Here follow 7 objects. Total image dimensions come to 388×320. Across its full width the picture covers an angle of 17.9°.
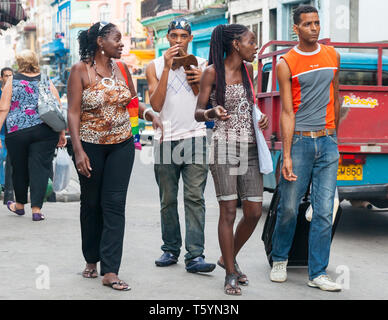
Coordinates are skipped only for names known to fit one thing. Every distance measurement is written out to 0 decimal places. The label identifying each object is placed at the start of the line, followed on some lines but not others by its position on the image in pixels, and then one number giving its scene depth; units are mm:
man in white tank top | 9809
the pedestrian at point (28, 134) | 13933
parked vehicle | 12488
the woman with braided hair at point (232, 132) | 8905
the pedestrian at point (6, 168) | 15619
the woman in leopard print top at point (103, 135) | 8960
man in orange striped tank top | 8972
